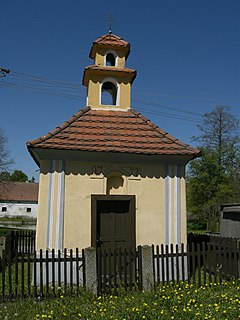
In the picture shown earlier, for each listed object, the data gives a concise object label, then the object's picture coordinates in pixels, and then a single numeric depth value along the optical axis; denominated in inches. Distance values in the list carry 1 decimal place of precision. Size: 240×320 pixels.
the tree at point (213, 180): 967.0
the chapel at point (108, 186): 332.8
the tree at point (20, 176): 3093.5
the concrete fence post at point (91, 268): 267.9
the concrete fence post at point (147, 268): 280.1
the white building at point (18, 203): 2130.9
